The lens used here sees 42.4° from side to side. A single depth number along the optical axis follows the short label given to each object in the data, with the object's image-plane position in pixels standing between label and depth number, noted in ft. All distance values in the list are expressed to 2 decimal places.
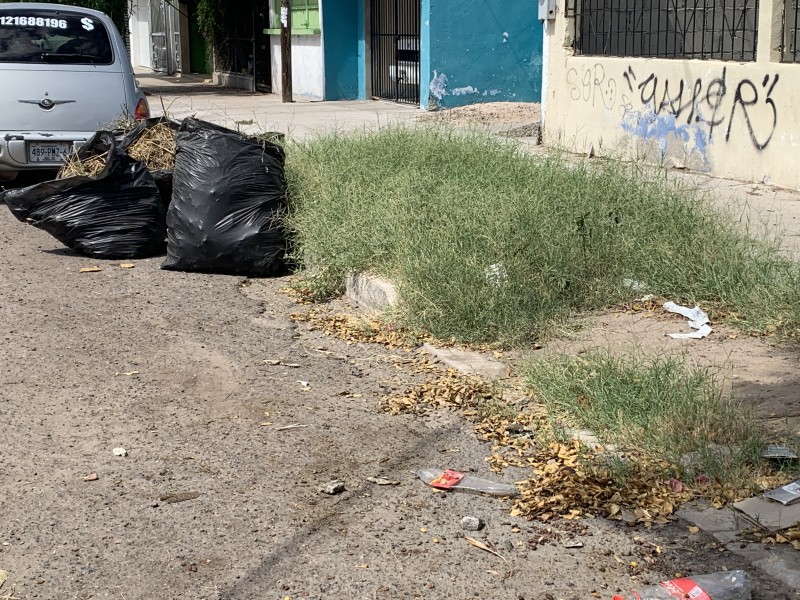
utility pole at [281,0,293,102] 62.54
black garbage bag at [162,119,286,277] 23.11
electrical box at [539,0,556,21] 39.60
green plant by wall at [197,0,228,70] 84.69
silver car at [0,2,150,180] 29.55
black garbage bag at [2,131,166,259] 24.34
